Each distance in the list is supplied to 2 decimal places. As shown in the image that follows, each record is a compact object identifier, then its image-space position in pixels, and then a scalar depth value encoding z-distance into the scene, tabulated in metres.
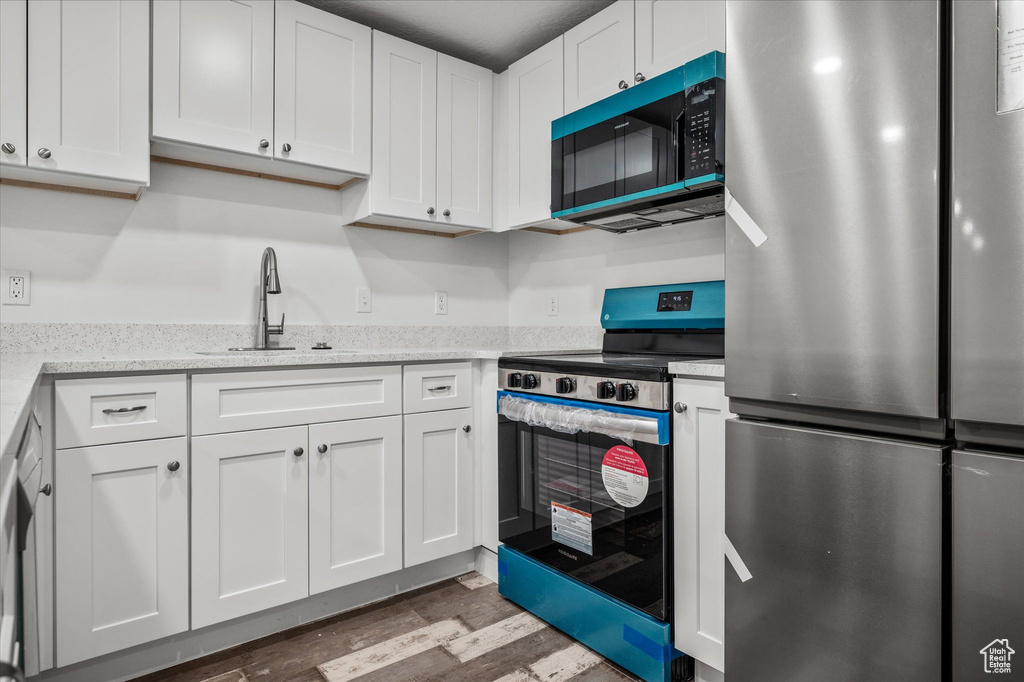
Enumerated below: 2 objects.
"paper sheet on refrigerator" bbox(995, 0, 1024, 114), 0.91
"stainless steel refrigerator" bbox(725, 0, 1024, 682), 0.95
